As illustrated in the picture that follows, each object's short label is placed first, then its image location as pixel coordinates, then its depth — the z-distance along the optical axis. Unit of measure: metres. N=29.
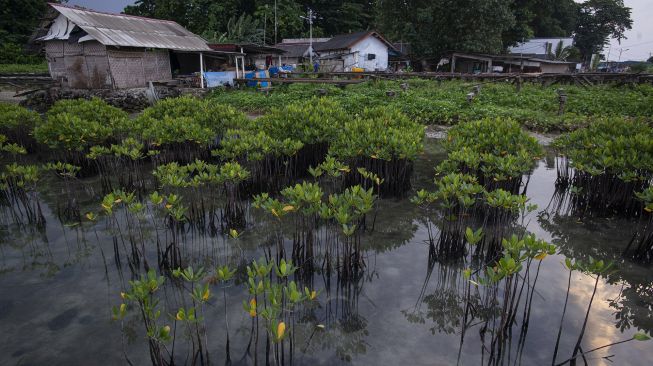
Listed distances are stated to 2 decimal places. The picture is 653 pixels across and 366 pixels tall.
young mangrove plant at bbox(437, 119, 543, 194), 7.30
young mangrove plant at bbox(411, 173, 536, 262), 5.70
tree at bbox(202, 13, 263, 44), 35.88
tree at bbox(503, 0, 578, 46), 37.38
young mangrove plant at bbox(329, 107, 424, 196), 8.01
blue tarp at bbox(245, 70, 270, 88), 25.04
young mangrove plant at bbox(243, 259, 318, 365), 3.37
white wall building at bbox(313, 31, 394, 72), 37.16
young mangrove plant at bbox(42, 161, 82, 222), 7.22
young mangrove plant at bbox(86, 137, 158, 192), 8.34
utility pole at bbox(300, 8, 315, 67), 36.62
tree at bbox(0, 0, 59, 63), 34.50
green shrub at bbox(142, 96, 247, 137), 10.71
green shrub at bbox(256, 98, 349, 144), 9.17
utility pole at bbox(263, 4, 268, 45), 40.31
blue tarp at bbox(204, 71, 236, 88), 23.93
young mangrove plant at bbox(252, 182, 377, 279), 5.26
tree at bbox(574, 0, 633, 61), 53.25
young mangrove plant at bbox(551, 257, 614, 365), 3.84
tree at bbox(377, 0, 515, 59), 30.38
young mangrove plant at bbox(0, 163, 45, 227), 7.11
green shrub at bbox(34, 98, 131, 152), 9.37
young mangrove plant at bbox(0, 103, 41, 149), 11.73
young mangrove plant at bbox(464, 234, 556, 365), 3.88
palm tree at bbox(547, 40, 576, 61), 42.78
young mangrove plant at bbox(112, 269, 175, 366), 3.40
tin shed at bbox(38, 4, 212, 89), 20.22
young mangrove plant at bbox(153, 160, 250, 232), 6.65
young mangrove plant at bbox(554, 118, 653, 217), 6.85
